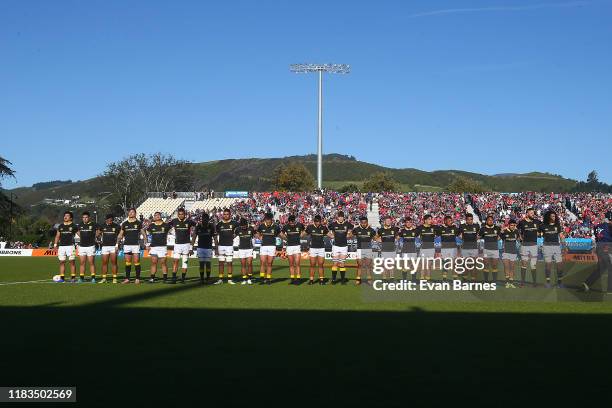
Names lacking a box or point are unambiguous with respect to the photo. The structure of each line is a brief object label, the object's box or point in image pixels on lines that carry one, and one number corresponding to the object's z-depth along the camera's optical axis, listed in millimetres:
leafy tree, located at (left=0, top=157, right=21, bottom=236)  56438
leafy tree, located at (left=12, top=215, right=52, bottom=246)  63962
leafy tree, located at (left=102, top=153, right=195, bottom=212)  109062
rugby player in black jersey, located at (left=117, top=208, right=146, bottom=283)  20750
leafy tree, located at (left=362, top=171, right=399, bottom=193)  131375
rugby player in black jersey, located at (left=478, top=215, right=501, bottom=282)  17188
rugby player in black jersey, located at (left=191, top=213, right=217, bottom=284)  20919
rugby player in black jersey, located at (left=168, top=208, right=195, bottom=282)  20844
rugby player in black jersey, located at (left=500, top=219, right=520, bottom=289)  18516
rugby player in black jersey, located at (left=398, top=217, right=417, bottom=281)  18269
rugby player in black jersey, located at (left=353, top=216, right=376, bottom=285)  16659
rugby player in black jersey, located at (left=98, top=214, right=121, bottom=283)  21062
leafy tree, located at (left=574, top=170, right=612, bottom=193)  73000
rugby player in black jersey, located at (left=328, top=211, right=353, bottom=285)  20797
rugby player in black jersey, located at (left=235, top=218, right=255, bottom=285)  20750
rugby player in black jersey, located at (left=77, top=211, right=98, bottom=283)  20781
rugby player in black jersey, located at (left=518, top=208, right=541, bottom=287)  18938
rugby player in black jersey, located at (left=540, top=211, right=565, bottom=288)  18250
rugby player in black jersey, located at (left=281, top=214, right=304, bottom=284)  21125
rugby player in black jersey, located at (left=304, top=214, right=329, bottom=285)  20875
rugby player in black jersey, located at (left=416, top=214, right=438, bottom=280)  16478
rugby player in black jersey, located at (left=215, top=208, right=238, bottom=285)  20812
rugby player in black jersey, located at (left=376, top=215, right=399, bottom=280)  19569
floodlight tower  69938
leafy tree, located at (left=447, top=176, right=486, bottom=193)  151500
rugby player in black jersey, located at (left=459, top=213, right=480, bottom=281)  17688
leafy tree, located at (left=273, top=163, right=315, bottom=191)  129375
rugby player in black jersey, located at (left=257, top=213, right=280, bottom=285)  20984
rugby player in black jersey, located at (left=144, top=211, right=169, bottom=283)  20531
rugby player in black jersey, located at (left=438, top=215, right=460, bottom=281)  18125
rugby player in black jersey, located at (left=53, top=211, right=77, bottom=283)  20641
